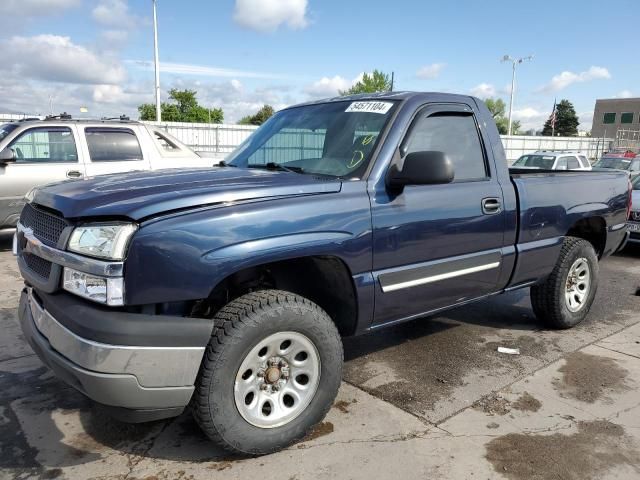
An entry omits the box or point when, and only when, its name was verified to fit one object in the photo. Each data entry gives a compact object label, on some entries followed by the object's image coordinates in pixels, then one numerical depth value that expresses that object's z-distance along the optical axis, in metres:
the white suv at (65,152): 7.62
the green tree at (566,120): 89.94
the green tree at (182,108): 63.60
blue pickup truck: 2.46
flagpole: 43.12
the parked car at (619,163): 15.84
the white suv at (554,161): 16.09
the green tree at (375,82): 49.06
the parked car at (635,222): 8.87
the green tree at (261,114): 83.61
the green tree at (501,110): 88.22
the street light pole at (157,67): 25.80
